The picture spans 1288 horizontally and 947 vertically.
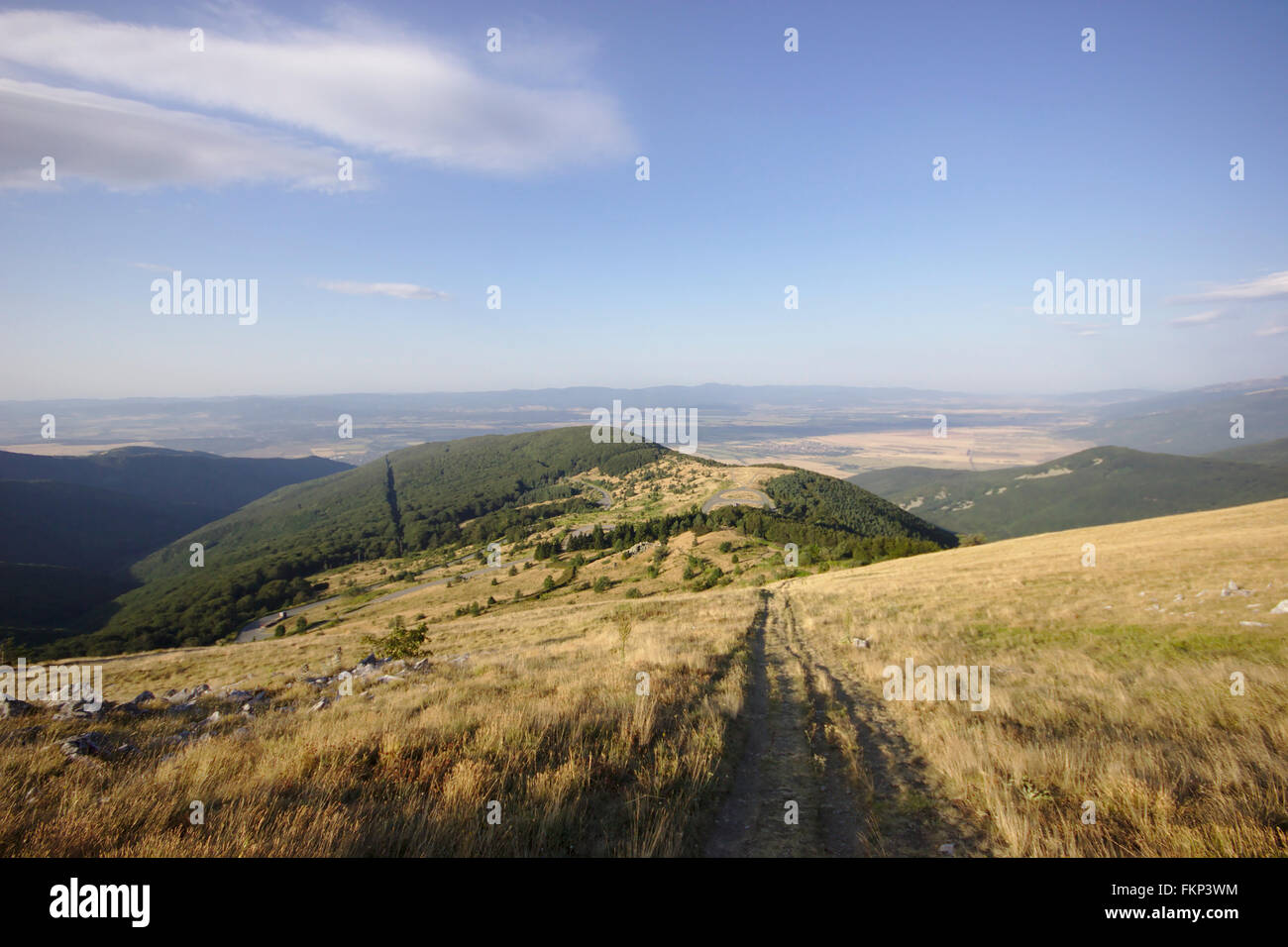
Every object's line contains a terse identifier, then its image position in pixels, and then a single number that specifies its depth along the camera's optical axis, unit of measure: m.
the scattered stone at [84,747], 6.53
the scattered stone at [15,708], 8.20
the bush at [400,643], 18.31
